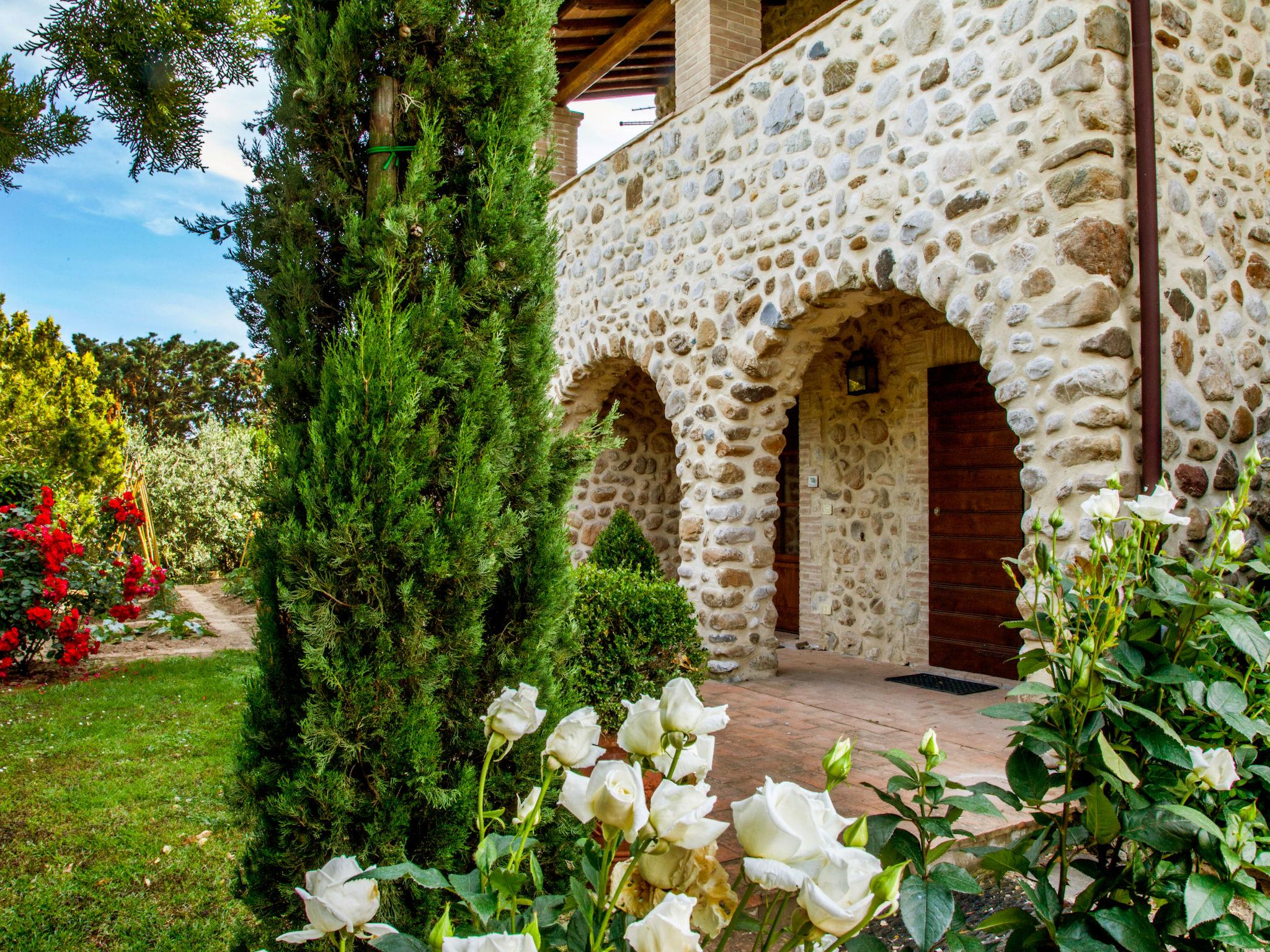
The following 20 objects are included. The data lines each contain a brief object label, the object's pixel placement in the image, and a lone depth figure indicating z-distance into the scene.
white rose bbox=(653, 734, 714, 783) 0.84
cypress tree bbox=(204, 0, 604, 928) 1.67
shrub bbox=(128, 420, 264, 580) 12.60
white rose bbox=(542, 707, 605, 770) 0.84
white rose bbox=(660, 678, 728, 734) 0.77
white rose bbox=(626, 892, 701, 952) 0.64
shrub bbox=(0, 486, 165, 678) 5.54
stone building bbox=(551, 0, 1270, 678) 3.54
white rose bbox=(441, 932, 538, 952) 0.61
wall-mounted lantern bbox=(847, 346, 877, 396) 6.29
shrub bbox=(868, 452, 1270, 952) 1.30
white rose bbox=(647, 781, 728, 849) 0.69
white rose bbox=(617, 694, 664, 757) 0.79
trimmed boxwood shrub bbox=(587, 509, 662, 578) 5.16
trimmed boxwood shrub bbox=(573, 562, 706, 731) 3.24
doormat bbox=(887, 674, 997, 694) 5.20
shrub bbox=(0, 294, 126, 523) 10.28
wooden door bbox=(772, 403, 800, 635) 7.49
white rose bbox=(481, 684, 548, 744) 0.94
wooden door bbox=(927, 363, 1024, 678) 5.51
